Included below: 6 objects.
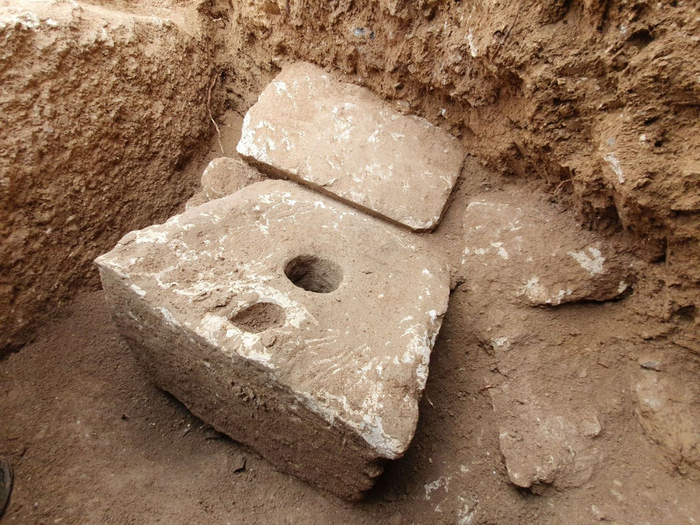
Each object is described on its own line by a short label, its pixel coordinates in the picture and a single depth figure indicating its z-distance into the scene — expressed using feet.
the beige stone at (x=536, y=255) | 4.70
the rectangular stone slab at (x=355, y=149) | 5.48
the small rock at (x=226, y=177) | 5.97
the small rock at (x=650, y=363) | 4.36
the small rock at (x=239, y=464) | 4.65
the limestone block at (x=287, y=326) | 3.64
